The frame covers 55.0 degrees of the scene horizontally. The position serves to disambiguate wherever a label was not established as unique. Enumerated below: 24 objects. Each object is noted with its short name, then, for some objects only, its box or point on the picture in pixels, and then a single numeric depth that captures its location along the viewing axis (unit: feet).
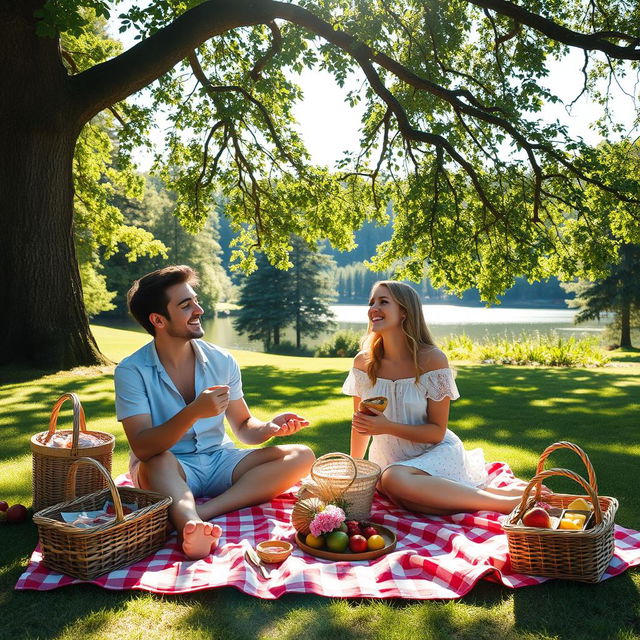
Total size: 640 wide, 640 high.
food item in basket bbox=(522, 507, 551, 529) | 9.55
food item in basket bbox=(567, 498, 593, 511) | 10.72
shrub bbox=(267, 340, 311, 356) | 110.42
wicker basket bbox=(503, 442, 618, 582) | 9.13
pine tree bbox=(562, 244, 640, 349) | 90.38
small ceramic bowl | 10.12
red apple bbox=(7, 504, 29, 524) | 11.91
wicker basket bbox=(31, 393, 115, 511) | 11.71
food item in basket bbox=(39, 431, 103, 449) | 12.11
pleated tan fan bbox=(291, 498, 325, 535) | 11.13
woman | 12.37
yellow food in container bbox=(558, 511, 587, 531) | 9.76
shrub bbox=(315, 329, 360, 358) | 72.49
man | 11.45
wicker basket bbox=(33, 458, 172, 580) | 9.29
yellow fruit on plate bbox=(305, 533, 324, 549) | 10.72
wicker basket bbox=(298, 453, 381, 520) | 11.60
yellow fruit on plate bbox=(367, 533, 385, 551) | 10.62
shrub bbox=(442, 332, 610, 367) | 49.65
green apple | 10.55
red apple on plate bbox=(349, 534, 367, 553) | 10.53
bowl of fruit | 10.43
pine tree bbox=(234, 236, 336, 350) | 127.24
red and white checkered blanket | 9.14
